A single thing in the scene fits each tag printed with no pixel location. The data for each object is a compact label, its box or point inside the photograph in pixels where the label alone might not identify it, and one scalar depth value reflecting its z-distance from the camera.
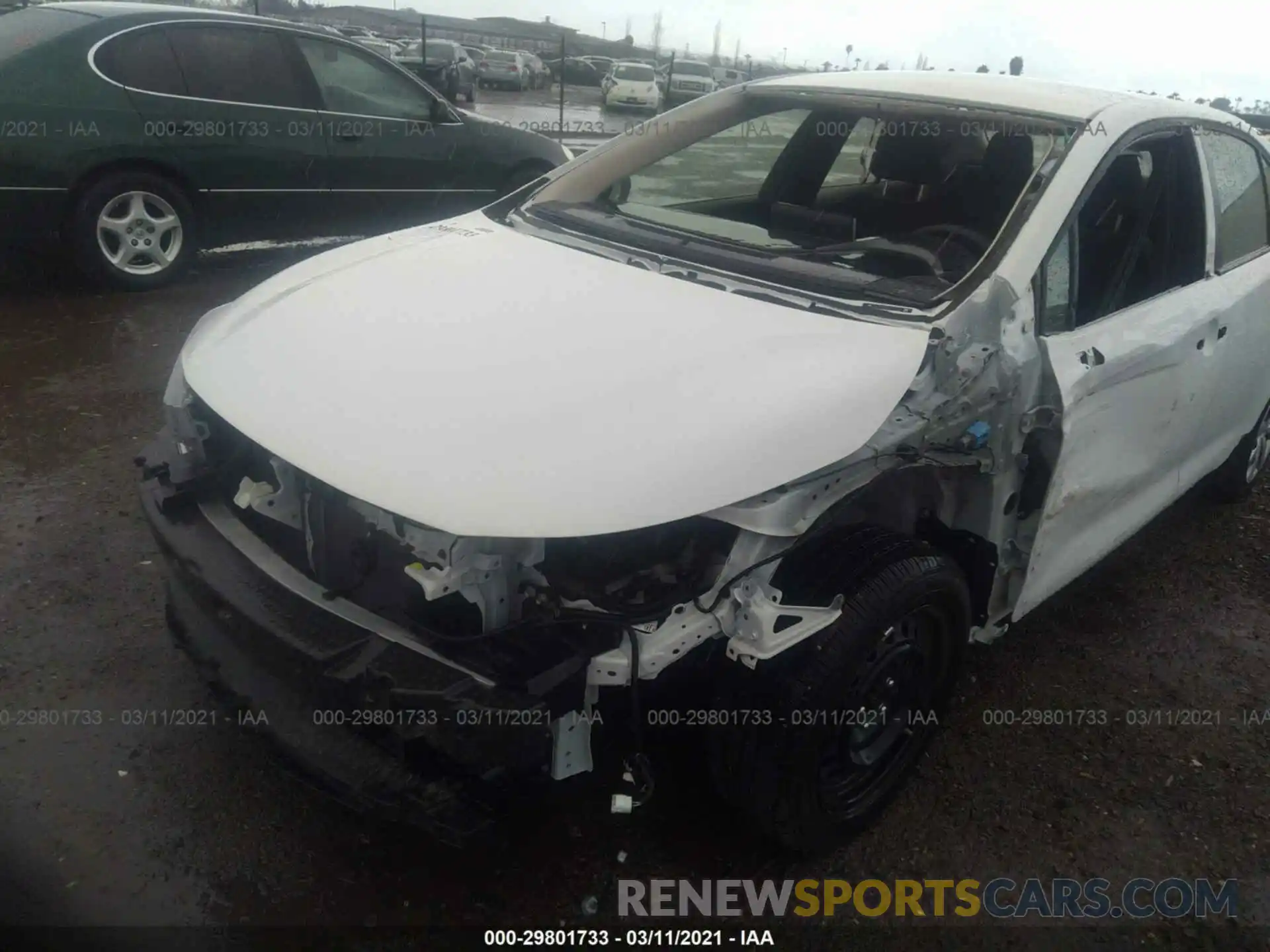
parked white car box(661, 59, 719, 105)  25.80
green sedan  5.38
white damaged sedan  1.77
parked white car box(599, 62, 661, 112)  22.92
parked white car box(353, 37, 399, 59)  21.08
